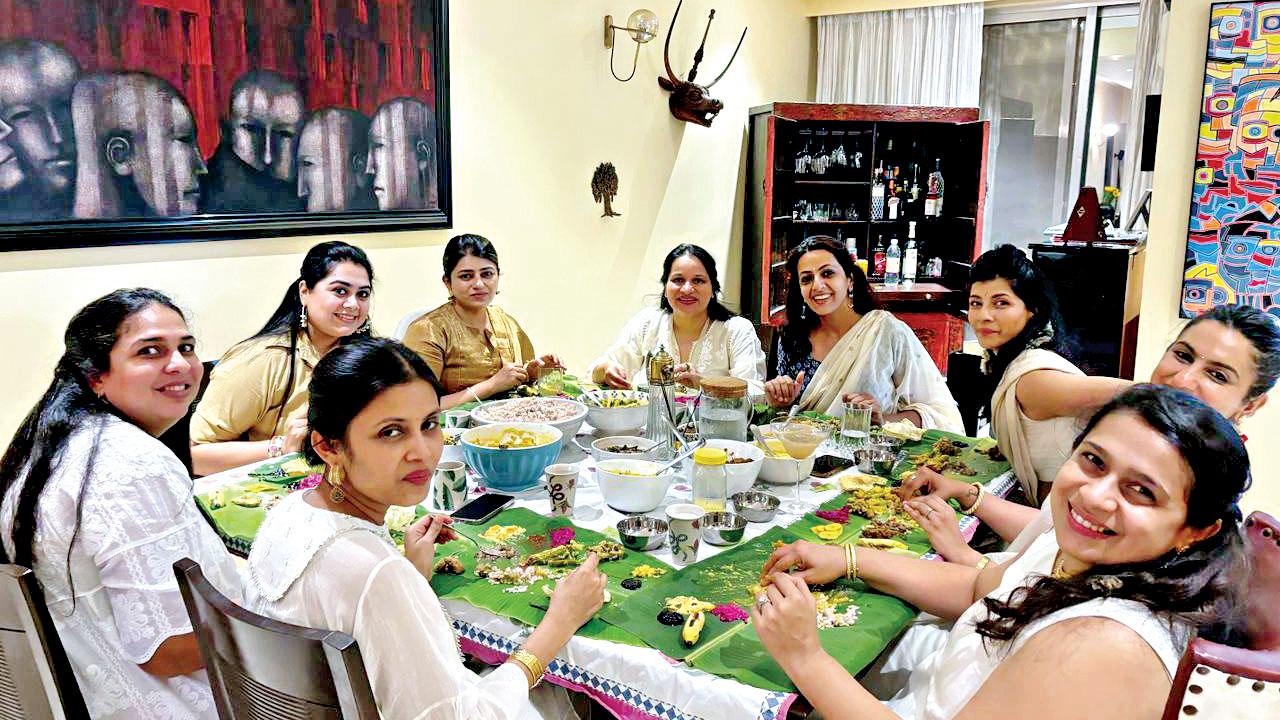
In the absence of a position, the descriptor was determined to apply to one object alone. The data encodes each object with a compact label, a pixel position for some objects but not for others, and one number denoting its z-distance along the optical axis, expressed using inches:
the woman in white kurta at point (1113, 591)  38.0
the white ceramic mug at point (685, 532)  61.9
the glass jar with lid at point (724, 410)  88.3
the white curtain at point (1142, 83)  194.2
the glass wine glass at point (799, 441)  77.6
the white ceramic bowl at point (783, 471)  77.4
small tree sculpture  188.2
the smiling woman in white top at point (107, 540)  49.9
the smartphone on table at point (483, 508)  70.3
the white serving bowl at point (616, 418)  93.7
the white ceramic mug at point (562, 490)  70.7
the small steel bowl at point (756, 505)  70.7
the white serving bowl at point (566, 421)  87.5
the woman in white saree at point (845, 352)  112.7
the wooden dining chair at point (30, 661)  44.9
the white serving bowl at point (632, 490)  69.1
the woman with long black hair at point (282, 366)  89.8
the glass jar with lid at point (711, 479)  69.9
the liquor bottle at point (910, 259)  232.2
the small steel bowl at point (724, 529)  65.2
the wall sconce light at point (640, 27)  181.8
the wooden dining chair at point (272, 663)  37.5
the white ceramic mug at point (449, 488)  72.8
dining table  47.0
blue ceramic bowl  75.2
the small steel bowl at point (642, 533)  64.2
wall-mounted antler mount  203.0
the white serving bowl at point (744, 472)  74.2
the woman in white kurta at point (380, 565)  42.9
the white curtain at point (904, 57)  226.5
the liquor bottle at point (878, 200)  231.3
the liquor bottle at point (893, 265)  232.8
